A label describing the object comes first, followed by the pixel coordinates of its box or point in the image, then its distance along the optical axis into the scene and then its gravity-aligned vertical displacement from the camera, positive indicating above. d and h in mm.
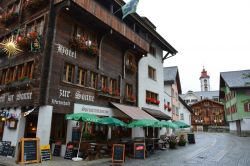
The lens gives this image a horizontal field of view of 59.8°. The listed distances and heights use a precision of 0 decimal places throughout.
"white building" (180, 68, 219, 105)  90875 +11139
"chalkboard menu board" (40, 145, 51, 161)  11694 -1825
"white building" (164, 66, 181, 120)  32031 +4886
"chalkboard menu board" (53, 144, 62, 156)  13599 -1916
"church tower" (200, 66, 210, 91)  113750 +21495
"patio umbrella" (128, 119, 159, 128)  15186 -148
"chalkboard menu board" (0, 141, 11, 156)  12734 -1730
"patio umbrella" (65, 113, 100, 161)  12336 +134
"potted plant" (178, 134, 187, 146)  23000 -2113
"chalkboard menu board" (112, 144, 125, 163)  12608 -1880
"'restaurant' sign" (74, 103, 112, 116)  14570 +741
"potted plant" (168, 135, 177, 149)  20469 -1988
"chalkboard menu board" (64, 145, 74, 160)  12688 -1899
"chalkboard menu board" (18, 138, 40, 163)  10723 -1589
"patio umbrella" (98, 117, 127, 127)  13343 -50
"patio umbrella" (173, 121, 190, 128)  23236 -339
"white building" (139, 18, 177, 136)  22953 +4564
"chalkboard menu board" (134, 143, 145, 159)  14133 -1944
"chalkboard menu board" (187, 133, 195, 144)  26123 -2018
